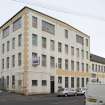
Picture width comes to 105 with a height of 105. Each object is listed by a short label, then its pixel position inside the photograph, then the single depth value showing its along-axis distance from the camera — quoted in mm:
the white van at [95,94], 7104
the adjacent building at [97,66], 34183
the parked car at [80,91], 23417
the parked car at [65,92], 20778
